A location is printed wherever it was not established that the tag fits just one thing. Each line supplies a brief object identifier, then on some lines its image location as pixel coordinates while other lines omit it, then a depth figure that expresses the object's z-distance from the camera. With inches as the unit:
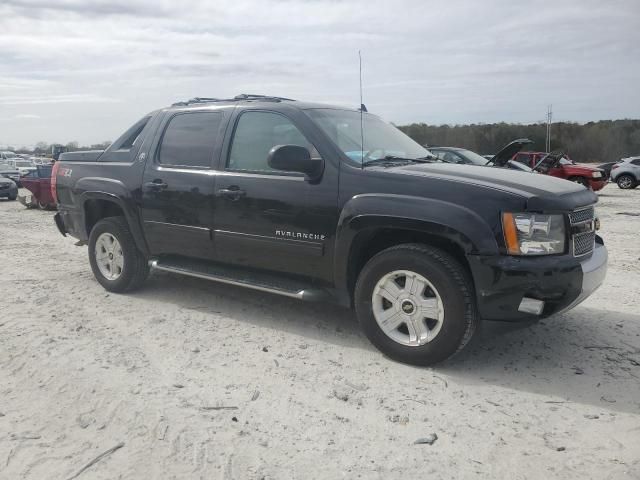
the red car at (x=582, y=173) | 723.4
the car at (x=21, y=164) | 1246.3
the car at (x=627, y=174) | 945.5
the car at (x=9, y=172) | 970.1
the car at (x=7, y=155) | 1630.2
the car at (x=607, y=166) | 1280.3
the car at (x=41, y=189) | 614.9
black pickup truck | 140.3
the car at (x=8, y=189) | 760.3
